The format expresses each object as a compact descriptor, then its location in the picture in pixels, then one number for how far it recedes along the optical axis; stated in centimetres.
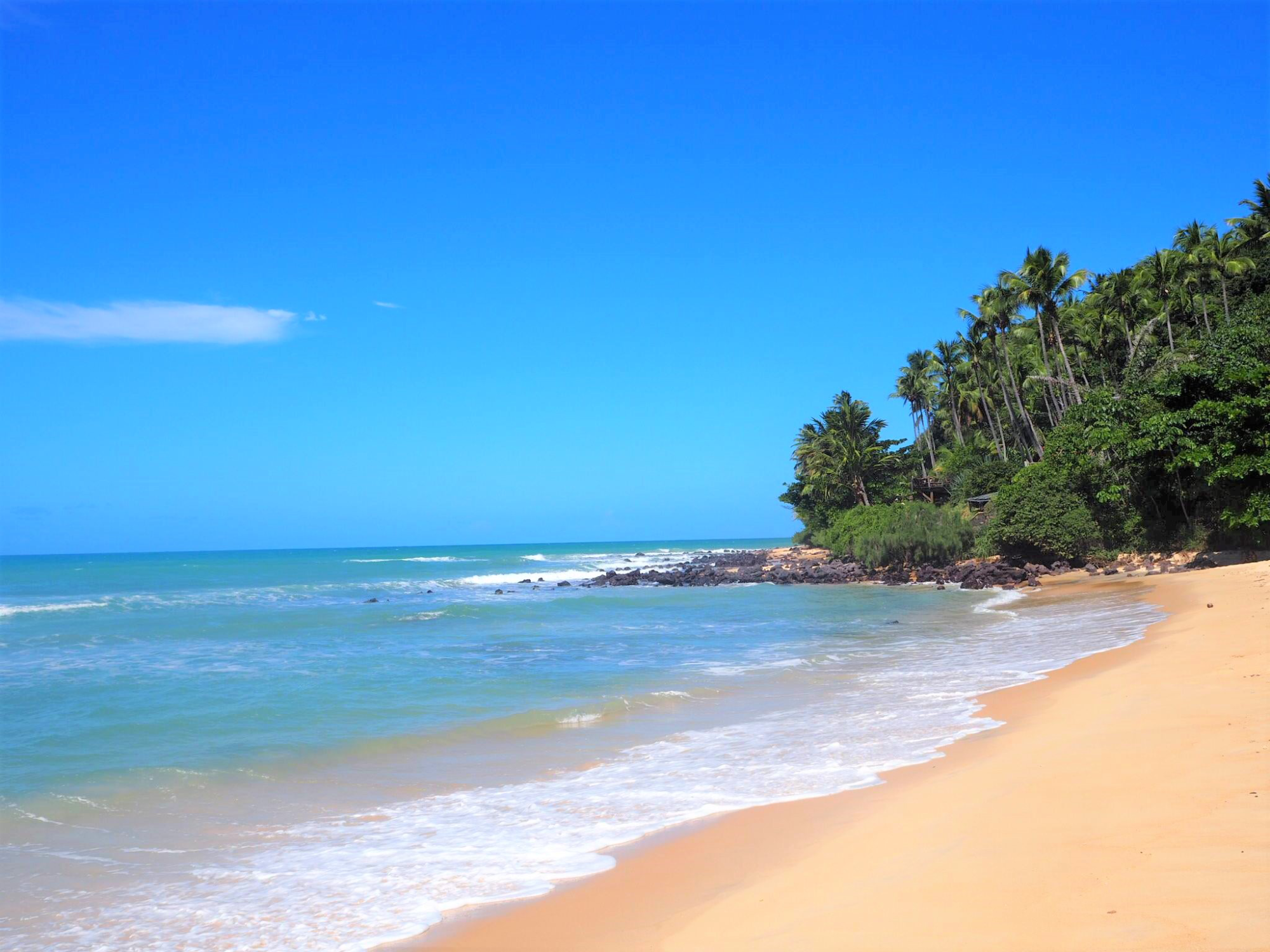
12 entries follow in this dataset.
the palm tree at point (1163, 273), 4066
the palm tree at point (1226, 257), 3953
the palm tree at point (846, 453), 5200
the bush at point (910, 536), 3862
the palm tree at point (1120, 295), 4200
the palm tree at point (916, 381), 6425
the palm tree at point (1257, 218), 4197
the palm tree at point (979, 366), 4831
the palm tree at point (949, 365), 5459
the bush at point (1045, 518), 3033
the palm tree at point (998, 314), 4303
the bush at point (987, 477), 4197
